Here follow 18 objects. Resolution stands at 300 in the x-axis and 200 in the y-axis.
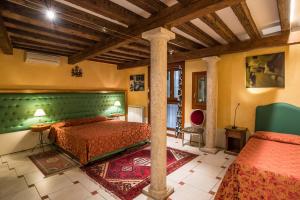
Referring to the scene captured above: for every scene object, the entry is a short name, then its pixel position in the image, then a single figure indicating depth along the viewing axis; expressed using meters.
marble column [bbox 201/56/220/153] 4.45
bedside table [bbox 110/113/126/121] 6.40
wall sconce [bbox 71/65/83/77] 5.46
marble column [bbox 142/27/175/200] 2.51
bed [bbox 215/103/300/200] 1.90
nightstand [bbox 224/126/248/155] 4.05
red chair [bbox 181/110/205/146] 4.88
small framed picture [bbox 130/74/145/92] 6.71
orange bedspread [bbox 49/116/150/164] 3.54
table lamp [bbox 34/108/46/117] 4.30
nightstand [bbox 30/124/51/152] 4.29
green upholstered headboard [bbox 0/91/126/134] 4.17
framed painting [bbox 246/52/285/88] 3.72
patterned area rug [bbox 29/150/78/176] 3.44
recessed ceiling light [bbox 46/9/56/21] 2.15
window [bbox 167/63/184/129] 5.79
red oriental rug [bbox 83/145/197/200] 2.80
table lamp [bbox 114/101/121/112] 6.35
